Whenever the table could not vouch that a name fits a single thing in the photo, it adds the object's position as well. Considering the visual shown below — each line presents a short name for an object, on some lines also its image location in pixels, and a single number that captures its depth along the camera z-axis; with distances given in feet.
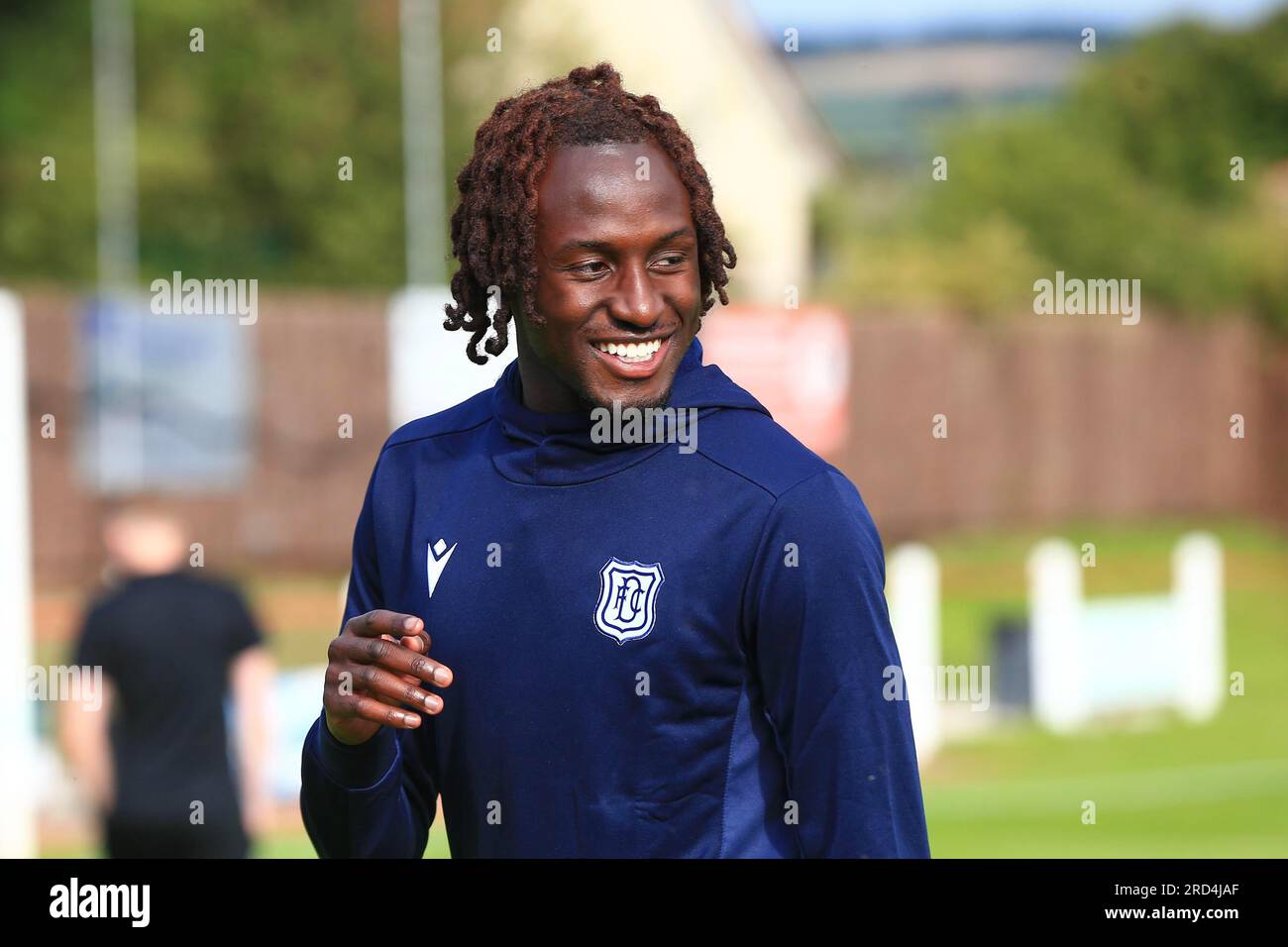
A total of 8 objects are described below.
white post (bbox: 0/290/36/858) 26.78
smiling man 7.58
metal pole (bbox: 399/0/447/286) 87.81
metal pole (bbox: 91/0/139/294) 87.15
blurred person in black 22.50
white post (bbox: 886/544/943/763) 41.96
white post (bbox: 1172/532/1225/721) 48.03
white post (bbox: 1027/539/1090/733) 45.09
